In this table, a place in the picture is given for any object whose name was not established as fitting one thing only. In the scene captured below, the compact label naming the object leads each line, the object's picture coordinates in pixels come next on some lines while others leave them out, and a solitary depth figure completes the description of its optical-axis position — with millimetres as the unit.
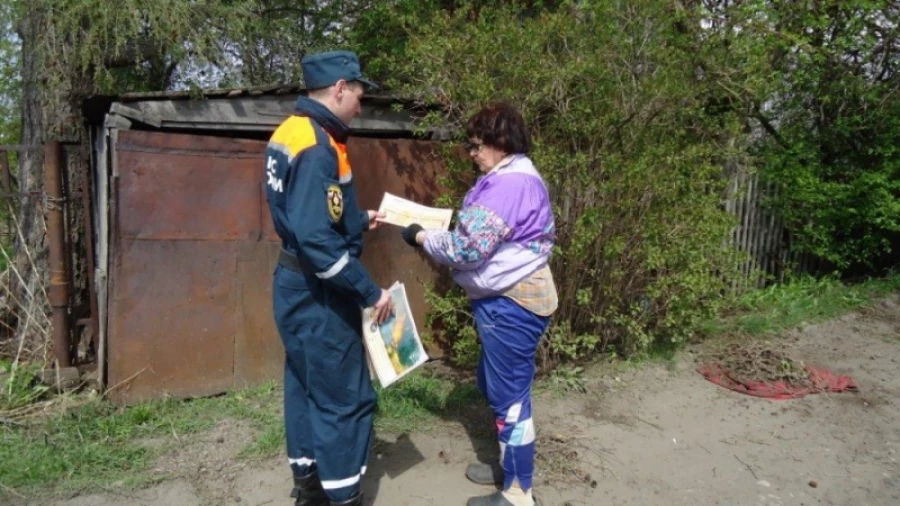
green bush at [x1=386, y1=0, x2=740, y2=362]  4473
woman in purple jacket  2904
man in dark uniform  2568
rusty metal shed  4188
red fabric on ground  4902
